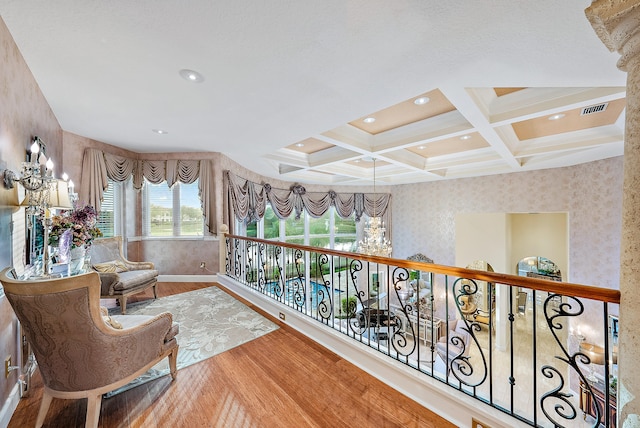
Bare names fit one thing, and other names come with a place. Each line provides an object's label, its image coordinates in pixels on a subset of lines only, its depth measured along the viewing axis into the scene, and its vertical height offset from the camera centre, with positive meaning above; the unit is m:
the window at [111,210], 4.76 +0.10
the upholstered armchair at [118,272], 3.37 -0.85
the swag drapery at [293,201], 5.50 +0.38
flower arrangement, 2.54 -0.11
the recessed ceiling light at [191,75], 2.29 +1.32
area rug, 2.44 -1.38
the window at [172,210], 5.27 +0.10
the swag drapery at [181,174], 5.05 +0.83
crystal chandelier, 5.40 -0.67
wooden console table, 3.65 -3.06
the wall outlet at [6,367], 1.71 -1.05
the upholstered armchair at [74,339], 1.39 -0.76
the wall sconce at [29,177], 1.90 +0.31
